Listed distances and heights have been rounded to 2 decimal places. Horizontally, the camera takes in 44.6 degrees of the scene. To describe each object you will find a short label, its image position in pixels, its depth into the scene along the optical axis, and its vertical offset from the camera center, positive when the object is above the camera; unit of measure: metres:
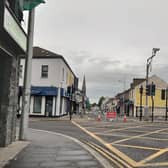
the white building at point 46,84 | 23.75 +1.84
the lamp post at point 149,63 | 22.72 +4.44
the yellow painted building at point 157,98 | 42.76 +0.86
